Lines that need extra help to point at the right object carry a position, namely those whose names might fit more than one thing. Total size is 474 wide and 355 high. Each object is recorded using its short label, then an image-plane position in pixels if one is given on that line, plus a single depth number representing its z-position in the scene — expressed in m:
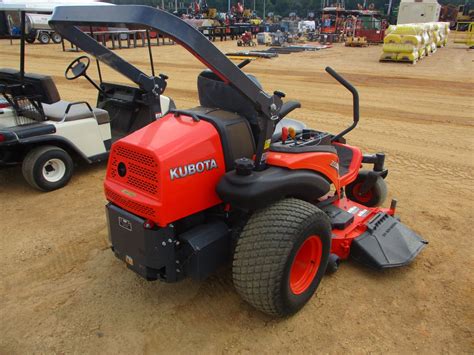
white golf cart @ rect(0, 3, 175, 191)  4.30
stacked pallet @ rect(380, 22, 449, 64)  14.47
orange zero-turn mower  2.25
